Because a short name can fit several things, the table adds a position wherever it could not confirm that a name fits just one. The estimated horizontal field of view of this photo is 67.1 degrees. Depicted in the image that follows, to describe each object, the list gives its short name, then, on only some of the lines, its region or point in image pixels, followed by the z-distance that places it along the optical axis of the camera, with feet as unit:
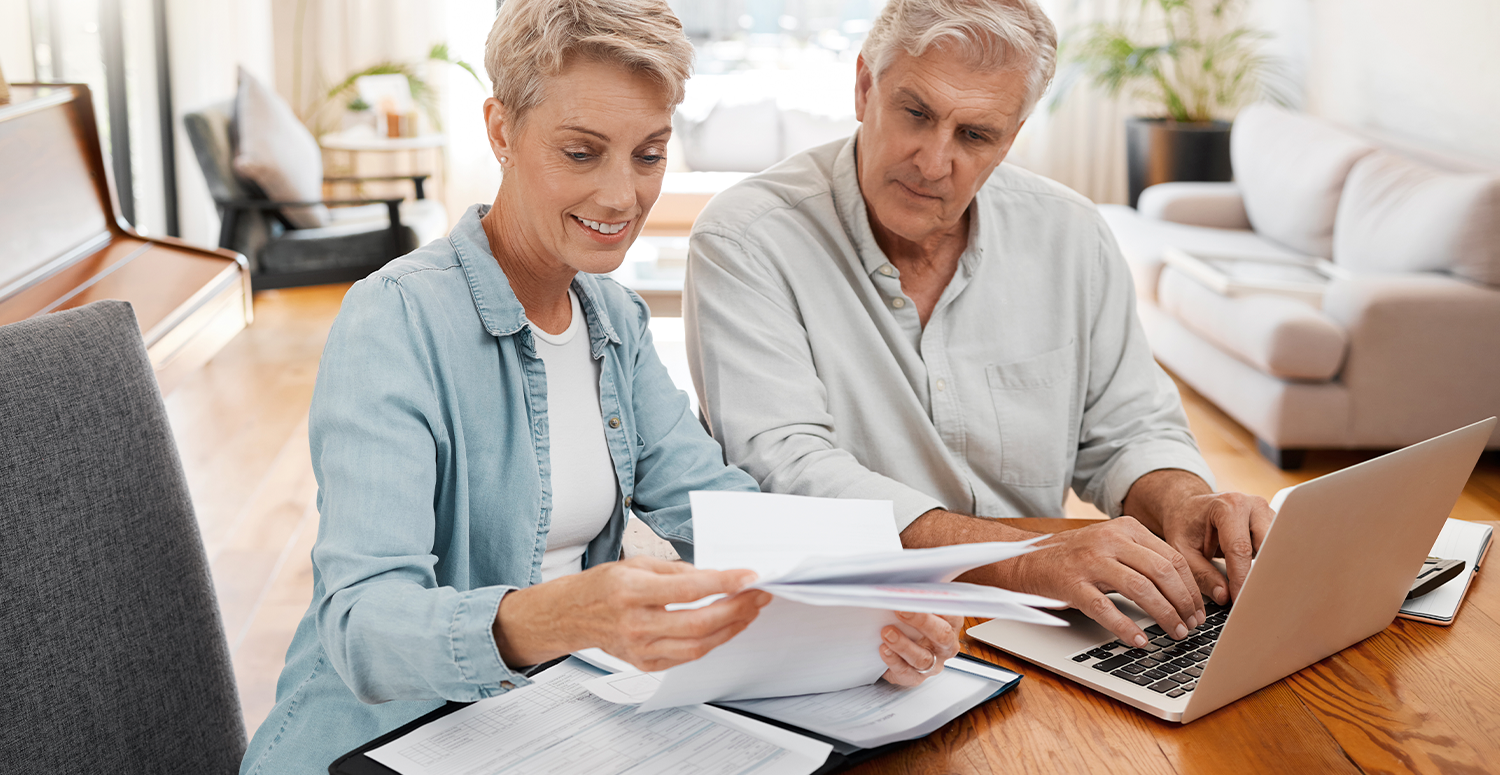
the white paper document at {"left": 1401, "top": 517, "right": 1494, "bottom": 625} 3.49
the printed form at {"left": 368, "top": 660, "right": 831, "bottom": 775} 2.46
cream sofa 10.52
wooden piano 6.79
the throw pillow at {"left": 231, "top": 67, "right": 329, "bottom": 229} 15.16
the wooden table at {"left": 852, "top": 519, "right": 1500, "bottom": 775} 2.65
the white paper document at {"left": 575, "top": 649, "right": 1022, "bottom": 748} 2.67
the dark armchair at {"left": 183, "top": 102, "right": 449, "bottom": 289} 14.94
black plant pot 17.95
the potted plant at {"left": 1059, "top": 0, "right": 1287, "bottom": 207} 18.11
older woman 2.59
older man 4.39
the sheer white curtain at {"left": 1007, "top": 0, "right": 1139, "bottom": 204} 21.67
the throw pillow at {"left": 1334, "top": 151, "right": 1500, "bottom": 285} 10.48
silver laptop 2.69
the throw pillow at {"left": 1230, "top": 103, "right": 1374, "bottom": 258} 13.38
